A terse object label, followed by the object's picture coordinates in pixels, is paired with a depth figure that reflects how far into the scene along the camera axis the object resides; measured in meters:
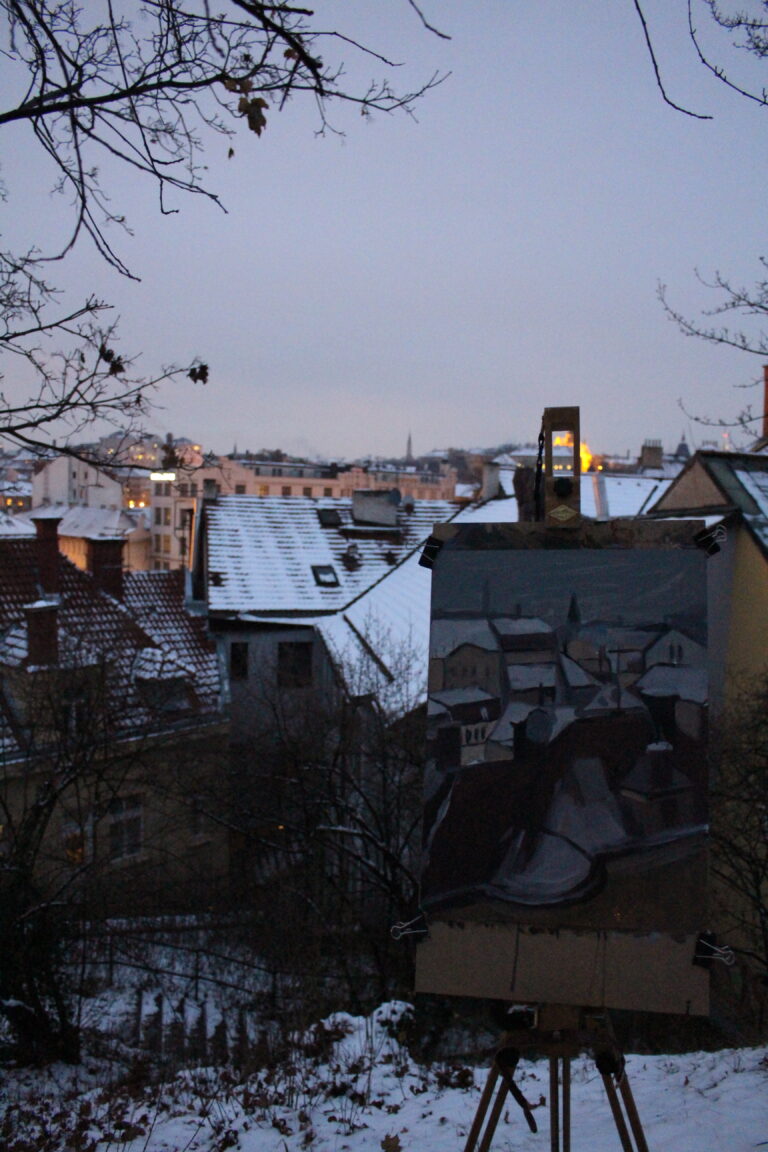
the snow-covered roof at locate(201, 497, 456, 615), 20.11
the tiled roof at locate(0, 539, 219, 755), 13.72
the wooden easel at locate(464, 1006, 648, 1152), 3.02
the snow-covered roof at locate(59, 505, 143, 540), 49.00
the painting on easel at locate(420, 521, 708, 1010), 3.07
